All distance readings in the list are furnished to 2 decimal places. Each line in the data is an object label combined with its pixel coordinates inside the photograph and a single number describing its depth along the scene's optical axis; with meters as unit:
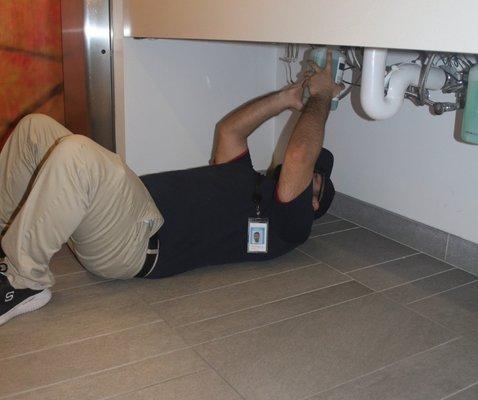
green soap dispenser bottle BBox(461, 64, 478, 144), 1.23
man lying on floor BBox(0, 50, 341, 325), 1.29
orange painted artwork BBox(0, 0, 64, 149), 2.09
